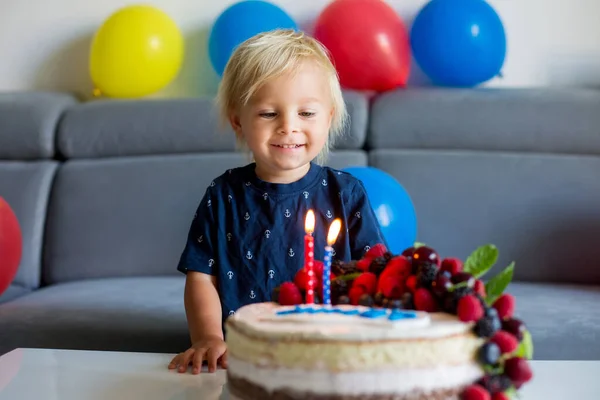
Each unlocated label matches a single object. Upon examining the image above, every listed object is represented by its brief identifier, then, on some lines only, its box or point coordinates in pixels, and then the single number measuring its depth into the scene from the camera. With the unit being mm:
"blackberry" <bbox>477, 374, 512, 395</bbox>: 855
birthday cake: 822
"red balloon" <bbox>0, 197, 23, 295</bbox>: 2299
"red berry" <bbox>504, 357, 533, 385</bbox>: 840
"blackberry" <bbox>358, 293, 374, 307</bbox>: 973
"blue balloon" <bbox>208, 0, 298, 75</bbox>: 2850
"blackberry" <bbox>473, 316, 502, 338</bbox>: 854
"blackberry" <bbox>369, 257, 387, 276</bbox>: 996
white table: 1049
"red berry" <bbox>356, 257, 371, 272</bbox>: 1029
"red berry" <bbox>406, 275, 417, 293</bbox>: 935
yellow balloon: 2957
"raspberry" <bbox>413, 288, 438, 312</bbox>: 919
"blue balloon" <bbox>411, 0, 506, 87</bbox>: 2793
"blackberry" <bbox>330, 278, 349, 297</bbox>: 1026
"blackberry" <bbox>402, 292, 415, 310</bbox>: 936
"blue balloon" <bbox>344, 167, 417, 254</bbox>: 2217
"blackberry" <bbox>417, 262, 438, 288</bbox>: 914
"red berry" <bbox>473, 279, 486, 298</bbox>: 898
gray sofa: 2539
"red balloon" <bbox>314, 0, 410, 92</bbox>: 2830
